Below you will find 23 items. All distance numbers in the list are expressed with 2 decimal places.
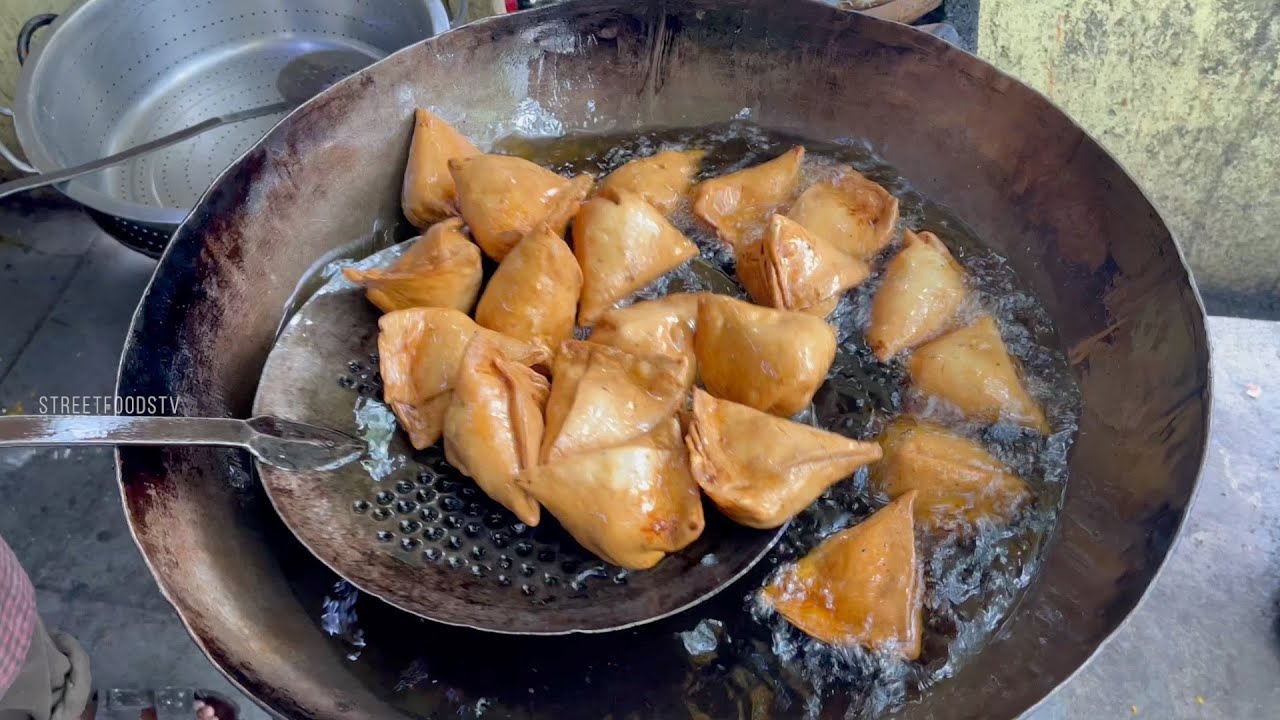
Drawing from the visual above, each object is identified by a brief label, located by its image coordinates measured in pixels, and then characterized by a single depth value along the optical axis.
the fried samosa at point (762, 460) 0.46
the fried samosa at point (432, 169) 0.61
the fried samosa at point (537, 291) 0.54
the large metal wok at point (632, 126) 0.45
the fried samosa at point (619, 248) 0.56
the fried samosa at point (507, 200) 0.58
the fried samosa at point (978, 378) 0.53
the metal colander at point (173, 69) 0.74
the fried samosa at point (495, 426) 0.48
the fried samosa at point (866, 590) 0.47
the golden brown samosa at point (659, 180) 0.61
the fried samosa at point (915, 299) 0.56
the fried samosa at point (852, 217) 0.59
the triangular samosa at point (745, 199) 0.61
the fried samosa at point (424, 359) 0.52
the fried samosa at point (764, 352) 0.51
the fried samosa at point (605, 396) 0.47
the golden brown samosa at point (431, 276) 0.55
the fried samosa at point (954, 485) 0.50
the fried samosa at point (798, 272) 0.55
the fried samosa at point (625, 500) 0.46
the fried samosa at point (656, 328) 0.52
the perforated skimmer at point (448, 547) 0.46
